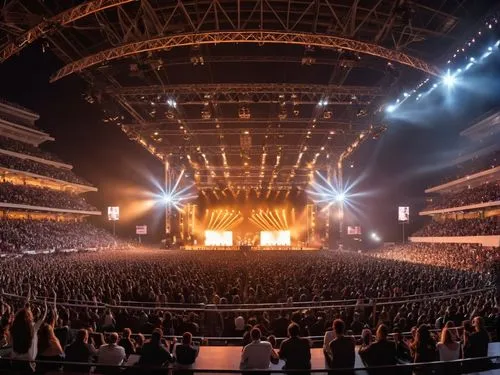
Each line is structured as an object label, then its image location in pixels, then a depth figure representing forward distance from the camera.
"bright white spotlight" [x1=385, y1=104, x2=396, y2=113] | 26.83
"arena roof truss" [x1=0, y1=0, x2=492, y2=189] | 18.16
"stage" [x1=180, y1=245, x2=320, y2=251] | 46.98
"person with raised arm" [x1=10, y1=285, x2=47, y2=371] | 5.48
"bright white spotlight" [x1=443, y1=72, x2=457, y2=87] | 20.81
